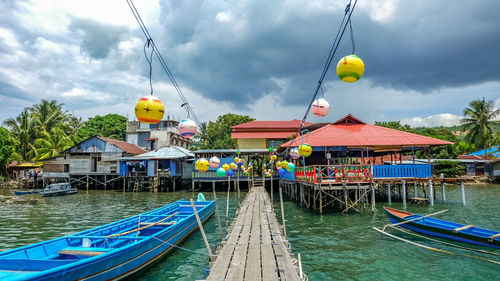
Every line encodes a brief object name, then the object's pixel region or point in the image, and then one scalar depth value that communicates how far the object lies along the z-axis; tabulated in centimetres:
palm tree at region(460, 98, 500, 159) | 4047
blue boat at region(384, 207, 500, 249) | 890
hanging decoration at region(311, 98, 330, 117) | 801
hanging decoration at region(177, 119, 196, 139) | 757
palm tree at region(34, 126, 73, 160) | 4084
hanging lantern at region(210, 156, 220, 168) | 1318
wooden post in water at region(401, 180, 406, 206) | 1896
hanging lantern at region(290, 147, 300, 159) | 1500
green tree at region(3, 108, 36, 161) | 4241
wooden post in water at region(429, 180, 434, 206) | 1909
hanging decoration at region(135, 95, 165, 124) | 540
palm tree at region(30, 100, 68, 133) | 4356
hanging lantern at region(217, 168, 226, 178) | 1404
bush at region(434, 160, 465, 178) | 3716
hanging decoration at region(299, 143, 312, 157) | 1108
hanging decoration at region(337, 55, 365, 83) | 523
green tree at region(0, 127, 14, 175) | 3834
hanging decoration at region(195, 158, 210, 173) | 1008
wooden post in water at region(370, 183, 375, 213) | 1594
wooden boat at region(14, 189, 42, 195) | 3031
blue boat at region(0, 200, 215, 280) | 582
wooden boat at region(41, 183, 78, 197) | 2892
